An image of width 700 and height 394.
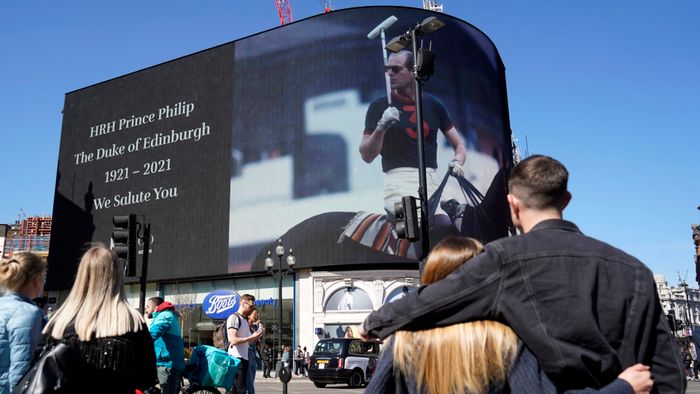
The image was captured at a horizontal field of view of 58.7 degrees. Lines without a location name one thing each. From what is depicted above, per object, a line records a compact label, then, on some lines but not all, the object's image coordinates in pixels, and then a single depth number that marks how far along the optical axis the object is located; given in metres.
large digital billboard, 42.22
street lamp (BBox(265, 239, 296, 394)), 26.78
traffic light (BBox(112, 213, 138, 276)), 11.19
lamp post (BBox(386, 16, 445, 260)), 10.90
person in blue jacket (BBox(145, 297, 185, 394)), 7.28
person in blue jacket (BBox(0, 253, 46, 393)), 4.20
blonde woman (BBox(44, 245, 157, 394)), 3.37
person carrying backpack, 8.94
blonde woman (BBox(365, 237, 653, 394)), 2.33
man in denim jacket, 2.29
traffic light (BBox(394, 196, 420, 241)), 10.70
